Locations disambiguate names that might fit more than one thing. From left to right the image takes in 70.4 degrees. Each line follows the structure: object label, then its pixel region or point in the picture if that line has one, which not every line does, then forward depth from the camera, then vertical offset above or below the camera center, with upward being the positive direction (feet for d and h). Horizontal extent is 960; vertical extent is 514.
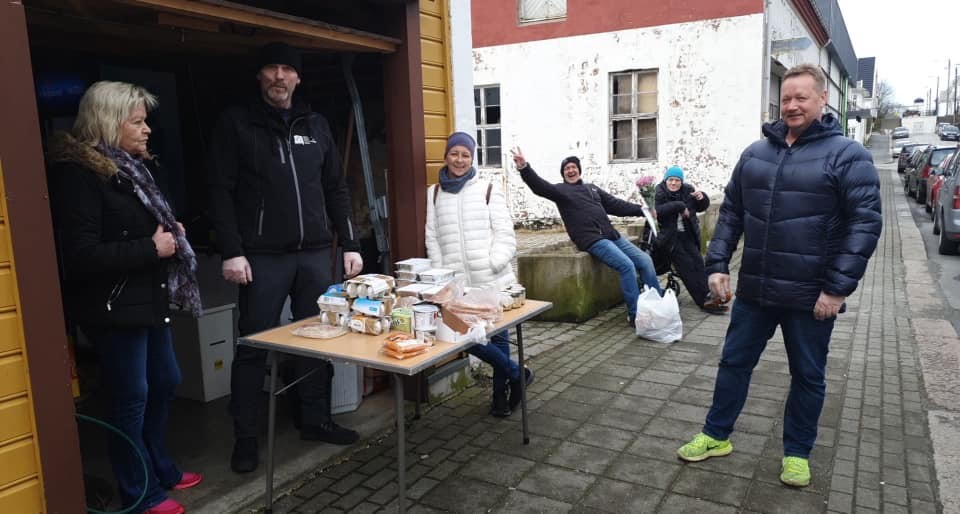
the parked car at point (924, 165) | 56.70 -2.14
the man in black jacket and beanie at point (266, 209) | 10.85 -0.70
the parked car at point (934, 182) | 46.26 -3.01
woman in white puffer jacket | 12.72 -1.36
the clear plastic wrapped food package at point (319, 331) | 9.78 -2.43
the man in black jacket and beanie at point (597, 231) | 20.40 -2.37
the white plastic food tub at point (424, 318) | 9.48 -2.19
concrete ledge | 21.13 -3.93
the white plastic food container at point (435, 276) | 10.92 -1.87
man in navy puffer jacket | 9.46 -1.38
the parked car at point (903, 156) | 92.27 -2.18
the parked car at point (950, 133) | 143.23 +1.19
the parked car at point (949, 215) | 31.52 -3.60
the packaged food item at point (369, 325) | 9.90 -2.36
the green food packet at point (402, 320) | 9.67 -2.26
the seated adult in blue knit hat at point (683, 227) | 21.66 -2.48
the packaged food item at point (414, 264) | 11.37 -1.75
